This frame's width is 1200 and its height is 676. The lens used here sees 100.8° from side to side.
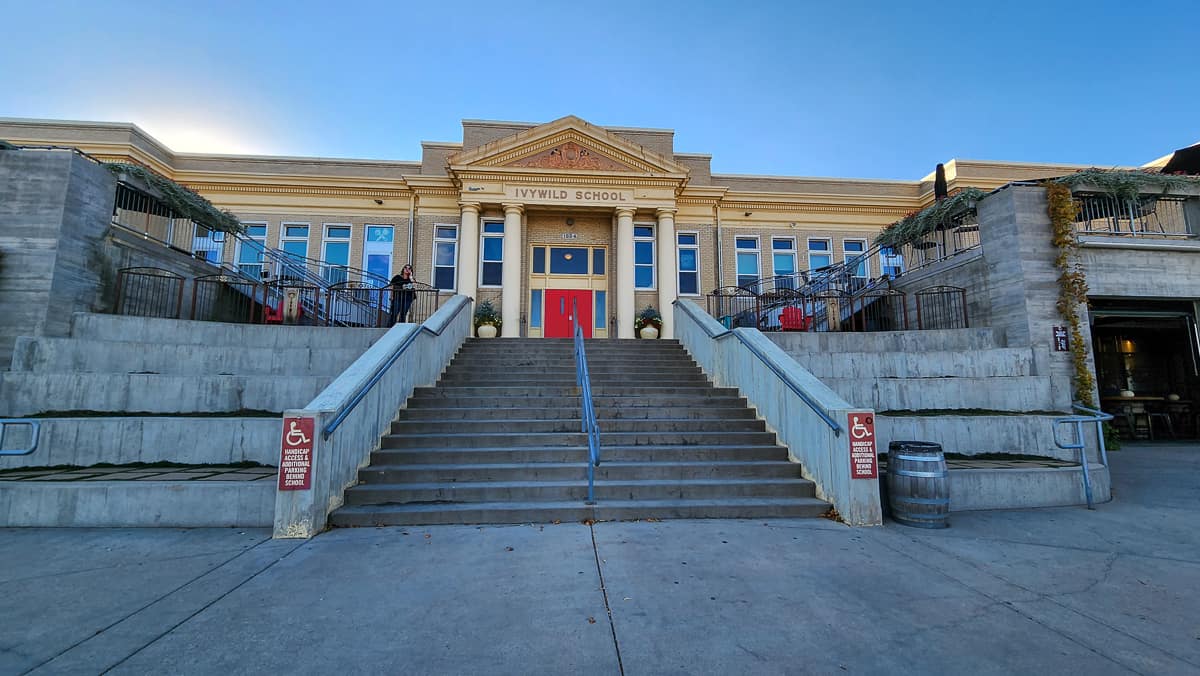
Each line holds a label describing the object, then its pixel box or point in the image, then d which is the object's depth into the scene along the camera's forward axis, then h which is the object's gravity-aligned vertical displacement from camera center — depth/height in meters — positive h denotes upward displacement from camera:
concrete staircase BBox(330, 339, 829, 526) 5.68 -0.81
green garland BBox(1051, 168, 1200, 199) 10.41 +4.57
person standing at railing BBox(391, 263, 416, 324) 13.02 +2.66
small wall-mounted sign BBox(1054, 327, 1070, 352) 9.57 +1.10
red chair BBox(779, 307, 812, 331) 13.61 +2.14
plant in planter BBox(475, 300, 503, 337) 15.02 +2.29
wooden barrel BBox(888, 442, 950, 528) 5.44 -0.98
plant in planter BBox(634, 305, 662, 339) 15.81 +2.40
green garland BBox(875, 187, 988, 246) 11.12 +4.42
